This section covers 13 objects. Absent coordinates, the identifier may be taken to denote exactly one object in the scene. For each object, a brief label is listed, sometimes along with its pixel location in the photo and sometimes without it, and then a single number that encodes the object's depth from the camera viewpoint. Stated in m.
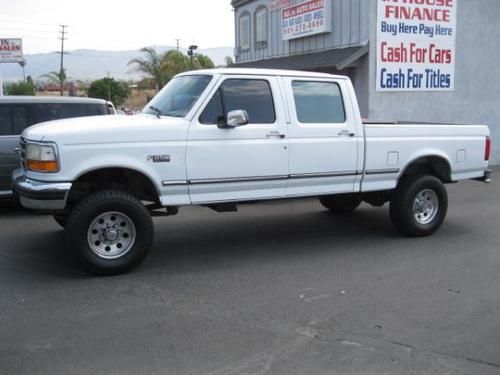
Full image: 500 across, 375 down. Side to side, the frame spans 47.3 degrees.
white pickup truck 5.54
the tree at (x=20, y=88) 50.11
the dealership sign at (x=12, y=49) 28.61
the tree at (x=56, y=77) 56.36
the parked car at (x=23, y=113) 8.58
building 12.12
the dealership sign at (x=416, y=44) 12.11
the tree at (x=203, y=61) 38.62
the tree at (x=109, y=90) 48.47
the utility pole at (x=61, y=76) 54.33
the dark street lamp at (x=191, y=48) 30.89
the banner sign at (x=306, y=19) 12.99
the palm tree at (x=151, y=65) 37.75
